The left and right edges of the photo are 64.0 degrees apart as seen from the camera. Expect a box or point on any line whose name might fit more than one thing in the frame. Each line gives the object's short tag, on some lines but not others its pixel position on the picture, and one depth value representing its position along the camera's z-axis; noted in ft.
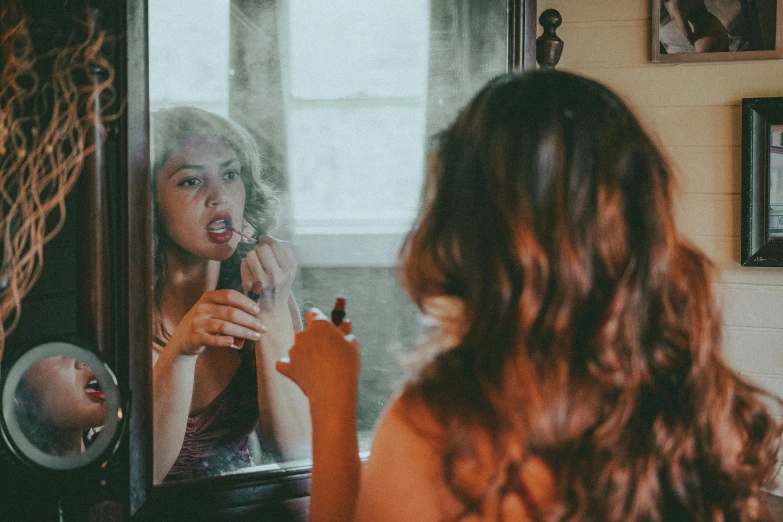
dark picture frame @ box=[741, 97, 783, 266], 4.27
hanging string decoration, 2.37
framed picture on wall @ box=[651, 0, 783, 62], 4.28
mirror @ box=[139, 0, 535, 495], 2.72
